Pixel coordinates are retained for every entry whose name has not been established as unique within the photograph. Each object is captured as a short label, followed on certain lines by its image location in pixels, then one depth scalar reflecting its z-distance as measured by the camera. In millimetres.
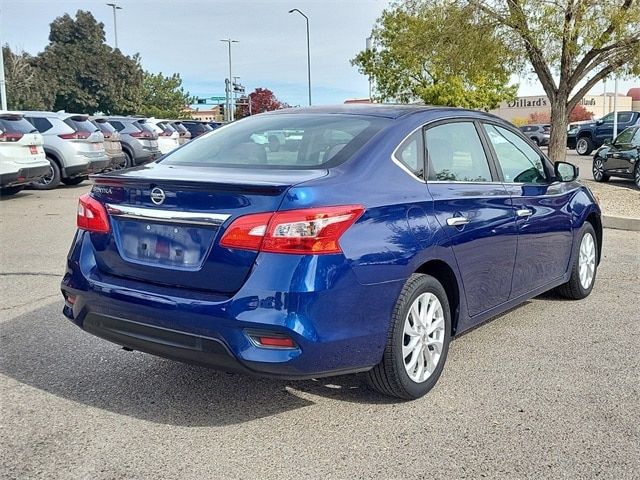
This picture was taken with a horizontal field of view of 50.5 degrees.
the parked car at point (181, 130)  23500
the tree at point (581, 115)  73962
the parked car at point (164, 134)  21141
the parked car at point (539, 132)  41094
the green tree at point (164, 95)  64562
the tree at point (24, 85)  42741
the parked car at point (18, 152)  11883
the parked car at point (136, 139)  19203
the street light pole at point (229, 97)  43081
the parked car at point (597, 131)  28797
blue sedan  3111
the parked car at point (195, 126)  27220
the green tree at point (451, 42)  13945
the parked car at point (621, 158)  14547
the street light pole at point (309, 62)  42344
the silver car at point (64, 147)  14844
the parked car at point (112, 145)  17062
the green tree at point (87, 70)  49250
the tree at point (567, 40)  12672
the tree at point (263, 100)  80188
